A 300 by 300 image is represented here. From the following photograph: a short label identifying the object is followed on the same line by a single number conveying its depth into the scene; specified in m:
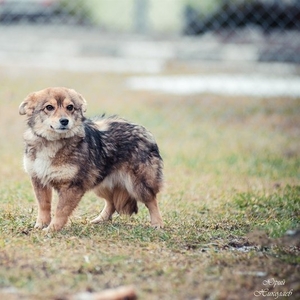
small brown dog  10.89
